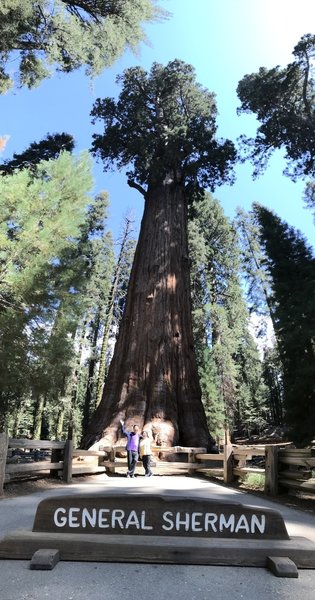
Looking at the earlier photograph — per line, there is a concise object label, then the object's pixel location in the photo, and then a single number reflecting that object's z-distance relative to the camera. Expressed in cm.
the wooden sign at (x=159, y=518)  339
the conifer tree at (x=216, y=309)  2770
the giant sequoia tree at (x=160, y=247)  1366
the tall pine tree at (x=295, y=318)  1312
